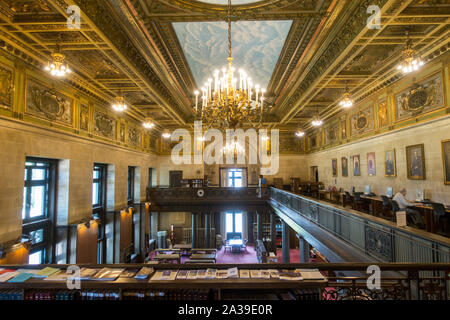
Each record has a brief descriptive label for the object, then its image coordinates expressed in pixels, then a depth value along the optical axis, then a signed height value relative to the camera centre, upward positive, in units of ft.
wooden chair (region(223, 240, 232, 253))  48.83 -15.44
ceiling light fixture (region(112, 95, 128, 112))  22.69 +7.17
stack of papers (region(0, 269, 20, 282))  8.20 -3.49
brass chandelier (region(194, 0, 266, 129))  15.23 +4.93
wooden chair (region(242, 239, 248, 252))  48.77 -14.91
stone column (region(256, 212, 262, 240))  46.07 -10.13
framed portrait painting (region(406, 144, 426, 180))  21.72 +1.20
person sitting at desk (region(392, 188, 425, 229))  18.83 -2.89
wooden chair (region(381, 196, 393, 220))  21.83 -3.28
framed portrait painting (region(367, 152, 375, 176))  29.53 +1.43
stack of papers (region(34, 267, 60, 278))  8.39 -3.48
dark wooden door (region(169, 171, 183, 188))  52.21 -0.07
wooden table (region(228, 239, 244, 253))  47.32 -13.98
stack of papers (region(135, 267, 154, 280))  8.16 -3.47
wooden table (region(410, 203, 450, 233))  17.62 -3.36
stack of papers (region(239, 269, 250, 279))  8.11 -3.51
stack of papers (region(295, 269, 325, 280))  7.84 -3.43
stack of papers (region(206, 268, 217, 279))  8.08 -3.50
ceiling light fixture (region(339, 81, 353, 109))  22.34 +7.15
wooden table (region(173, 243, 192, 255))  47.11 -14.30
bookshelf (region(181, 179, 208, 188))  47.59 -1.34
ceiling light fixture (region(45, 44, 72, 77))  12.87 +6.25
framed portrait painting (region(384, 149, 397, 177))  25.76 +1.19
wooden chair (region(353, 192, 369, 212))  28.07 -3.56
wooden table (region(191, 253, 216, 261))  36.11 -12.58
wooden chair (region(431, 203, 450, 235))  16.48 -3.18
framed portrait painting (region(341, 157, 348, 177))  36.26 +1.42
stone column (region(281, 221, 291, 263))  30.96 -9.10
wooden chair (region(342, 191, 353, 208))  31.99 -3.37
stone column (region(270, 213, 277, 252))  42.55 -9.36
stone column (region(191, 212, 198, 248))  45.59 -10.85
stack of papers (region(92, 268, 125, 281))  8.15 -3.51
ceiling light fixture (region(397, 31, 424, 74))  14.66 +7.17
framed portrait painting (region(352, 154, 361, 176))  32.65 +1.37
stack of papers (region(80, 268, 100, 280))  8.22 -3.50
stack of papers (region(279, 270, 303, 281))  7.88 -3.46
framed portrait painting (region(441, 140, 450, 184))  19.07 +1.24
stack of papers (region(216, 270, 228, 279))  8.02 -3.50
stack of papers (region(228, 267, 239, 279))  8.10 -3.44
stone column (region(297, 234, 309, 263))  22.99 -7.35
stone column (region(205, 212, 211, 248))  46.93 -11.86
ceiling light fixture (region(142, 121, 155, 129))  30.45 +6.96
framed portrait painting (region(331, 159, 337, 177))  39.95 +1.48
